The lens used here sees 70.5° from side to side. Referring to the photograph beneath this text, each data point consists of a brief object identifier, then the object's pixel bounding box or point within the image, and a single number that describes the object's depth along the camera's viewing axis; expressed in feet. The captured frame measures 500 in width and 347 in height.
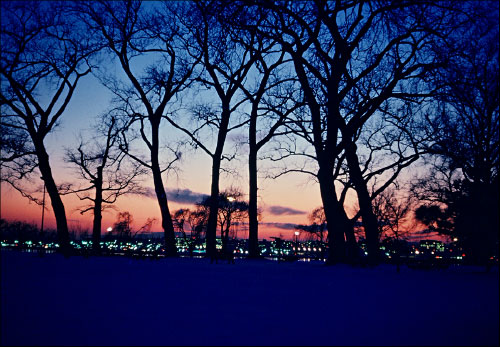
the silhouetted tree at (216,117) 66.33
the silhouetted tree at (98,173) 96.99
